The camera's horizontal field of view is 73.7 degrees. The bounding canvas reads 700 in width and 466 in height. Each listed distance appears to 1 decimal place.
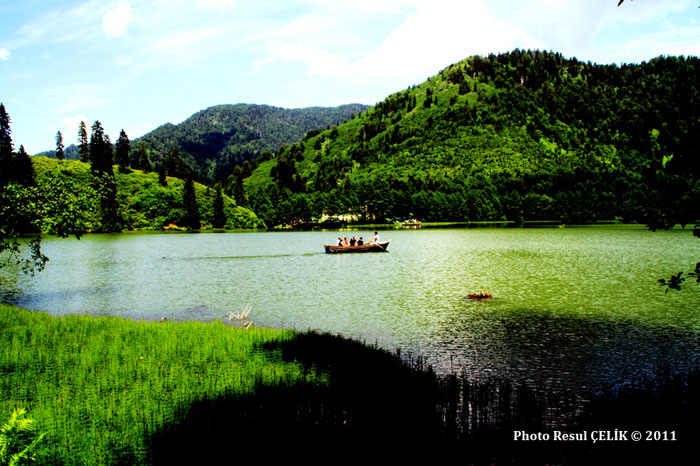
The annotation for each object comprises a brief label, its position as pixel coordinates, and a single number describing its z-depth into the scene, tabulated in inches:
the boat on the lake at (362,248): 2847.0
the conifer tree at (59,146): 7480.3
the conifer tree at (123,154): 7480.3
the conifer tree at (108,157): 6373.0
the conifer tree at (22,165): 5042.3
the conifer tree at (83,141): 7278.5
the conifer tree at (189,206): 7027.6
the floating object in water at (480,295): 1270.9
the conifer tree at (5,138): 5250.5
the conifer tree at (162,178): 7436.0
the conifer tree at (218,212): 7500.0
